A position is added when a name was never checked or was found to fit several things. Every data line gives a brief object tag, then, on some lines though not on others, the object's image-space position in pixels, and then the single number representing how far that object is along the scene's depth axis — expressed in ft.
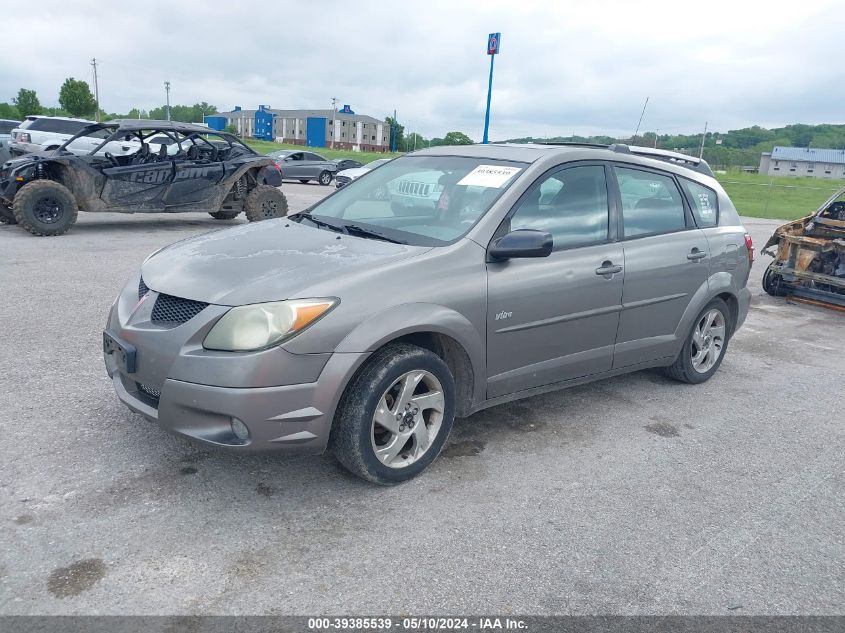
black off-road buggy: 35.58
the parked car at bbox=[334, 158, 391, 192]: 71.77
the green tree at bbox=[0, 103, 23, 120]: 306.80
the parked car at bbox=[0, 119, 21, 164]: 70.13
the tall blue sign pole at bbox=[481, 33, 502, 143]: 59.31
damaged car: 28.68
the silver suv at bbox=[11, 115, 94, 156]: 60.23
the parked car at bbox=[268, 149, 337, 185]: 89.10
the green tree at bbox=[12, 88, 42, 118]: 266.98
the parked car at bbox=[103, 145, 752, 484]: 10.29
